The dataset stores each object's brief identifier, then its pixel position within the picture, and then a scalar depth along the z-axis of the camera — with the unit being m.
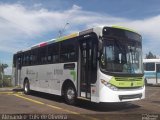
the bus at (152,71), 16.23
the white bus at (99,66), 6.46
